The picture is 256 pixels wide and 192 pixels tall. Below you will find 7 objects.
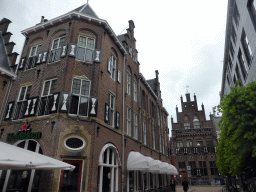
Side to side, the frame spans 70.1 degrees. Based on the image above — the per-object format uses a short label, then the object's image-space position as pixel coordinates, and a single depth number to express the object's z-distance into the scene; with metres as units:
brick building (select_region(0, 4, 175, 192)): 10.27
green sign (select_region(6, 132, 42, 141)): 10.87
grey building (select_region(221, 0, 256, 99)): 14.43
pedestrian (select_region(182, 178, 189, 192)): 19.30
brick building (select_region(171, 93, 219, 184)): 50.16
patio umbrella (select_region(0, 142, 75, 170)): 5.51
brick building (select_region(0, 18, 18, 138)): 14.35
